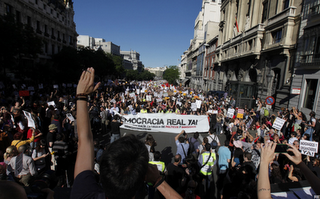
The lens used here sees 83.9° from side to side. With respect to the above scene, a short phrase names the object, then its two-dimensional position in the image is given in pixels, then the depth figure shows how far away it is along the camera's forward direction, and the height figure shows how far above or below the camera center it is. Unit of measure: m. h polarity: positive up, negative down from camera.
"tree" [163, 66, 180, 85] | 77.38 +1.62
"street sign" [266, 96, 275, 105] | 12.35 -1.09
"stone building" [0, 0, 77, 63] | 26.28 +9.45
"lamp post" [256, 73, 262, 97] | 19.92 +0.57
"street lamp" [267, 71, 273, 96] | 17.88 +0.26
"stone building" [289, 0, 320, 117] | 12.34 +1.66
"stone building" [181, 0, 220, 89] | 50.56 +14.40
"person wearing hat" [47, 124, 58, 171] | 5.63 -2.01
